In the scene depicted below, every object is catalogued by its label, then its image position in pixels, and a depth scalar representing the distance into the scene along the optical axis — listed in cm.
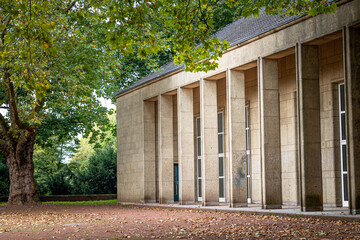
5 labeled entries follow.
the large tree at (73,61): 1391
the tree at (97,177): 4266
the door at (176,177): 3008
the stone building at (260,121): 1583
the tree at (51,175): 4209
